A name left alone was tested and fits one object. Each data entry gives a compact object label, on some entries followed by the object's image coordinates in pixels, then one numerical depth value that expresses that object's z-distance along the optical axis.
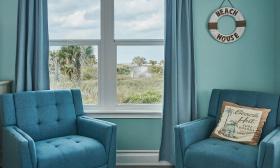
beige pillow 2.60
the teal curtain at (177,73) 3.05
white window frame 3.21
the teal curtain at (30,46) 3.00
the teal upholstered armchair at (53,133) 2.32
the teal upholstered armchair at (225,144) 2.18
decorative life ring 3.12
